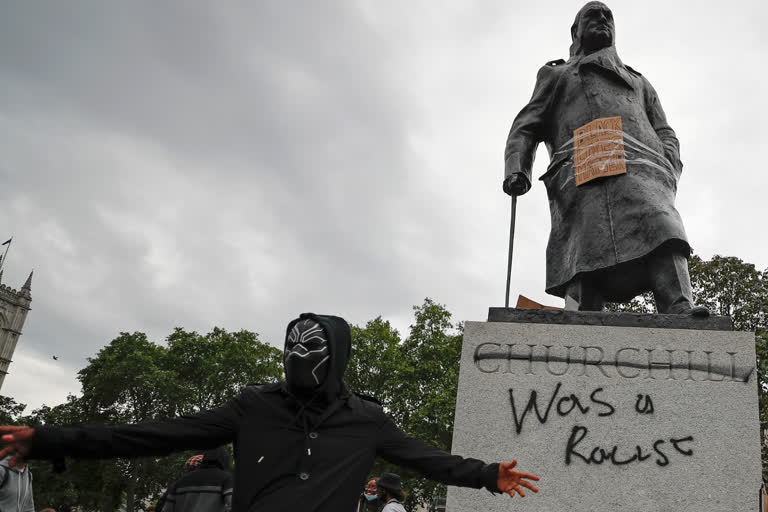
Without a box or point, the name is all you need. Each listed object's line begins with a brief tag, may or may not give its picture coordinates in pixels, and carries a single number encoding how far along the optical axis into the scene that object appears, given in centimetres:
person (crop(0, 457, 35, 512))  609
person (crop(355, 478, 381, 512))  813
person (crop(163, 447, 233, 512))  546
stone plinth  405
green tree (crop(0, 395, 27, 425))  4344
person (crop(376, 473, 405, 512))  657
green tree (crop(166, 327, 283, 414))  3647
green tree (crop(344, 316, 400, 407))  3269
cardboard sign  538
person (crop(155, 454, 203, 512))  590
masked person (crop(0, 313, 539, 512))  215
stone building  8769
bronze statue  500
